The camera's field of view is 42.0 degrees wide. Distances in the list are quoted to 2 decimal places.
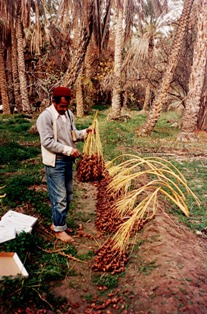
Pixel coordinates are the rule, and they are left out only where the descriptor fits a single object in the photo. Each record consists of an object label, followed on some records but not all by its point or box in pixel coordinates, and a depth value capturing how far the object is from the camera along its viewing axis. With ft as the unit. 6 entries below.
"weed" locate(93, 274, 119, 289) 10.96
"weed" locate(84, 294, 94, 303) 10.36
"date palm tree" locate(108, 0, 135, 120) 45.34
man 11.79
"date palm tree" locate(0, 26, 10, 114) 56.29
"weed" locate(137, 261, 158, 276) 11.27
